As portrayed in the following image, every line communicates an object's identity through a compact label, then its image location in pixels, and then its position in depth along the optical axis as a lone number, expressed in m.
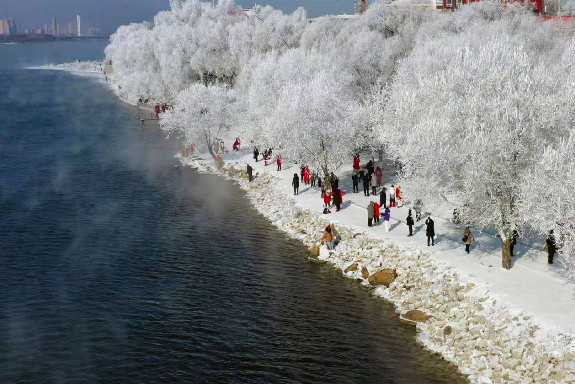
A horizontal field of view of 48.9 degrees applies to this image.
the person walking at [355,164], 51.78
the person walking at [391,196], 43.66
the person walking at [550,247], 31.41
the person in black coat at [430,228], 35.66
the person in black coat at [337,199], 44.69
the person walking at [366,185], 47.44
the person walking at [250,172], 58.62
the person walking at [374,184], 47.66
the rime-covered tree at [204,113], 67.56
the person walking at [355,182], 48.81
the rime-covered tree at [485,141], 29.95
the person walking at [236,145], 70.67
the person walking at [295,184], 49.34
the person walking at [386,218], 39.00
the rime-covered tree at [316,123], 49.62
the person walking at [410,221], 37.56
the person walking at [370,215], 40.31
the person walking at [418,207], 38.14
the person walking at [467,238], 34.25
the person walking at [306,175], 52.31
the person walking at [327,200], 44.75
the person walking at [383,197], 42.64
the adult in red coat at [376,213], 40.50
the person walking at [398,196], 44.06
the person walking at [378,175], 48.59
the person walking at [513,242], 32.19
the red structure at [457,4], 103.88
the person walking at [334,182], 46.22
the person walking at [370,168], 49.96
